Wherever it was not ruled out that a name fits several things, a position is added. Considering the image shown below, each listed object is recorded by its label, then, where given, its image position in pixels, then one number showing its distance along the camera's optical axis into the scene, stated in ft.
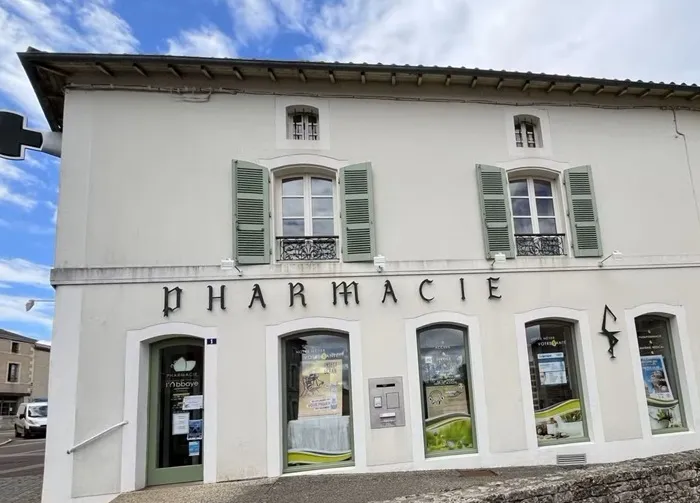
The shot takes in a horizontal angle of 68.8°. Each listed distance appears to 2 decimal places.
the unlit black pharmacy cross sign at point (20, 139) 25.11
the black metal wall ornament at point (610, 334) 26.40
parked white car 67.87
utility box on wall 24.08
